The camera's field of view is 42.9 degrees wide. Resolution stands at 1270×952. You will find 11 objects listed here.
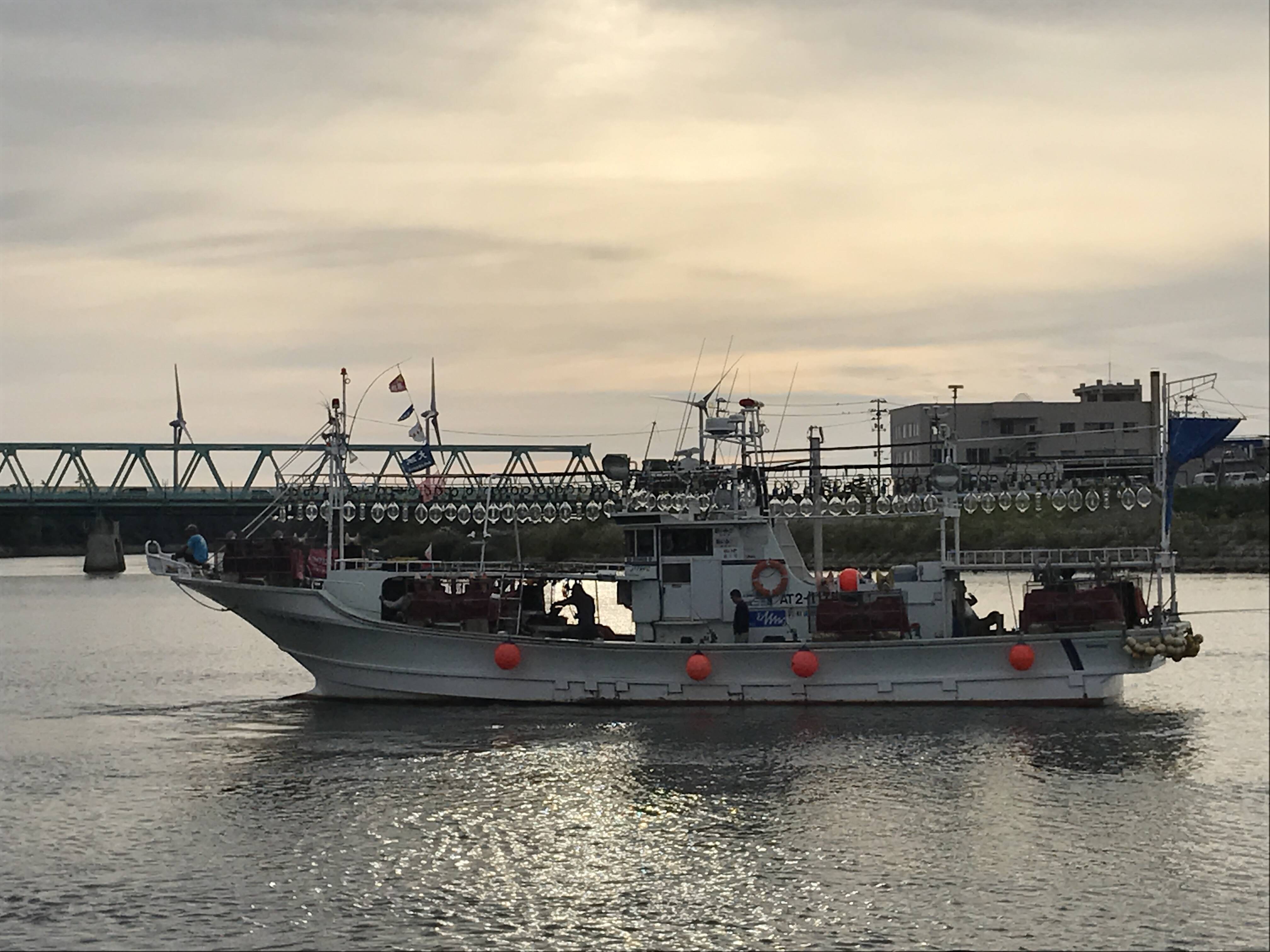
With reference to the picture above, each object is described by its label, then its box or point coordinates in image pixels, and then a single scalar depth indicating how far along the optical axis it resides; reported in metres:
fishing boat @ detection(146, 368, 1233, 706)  40.41
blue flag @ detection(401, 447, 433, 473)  45.47
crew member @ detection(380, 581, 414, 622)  42.31
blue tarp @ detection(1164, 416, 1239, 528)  35.78
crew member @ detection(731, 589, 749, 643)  41.00
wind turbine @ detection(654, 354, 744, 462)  42.59
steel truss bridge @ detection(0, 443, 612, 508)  47.00
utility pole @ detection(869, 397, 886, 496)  42.69
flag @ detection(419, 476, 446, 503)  45.34
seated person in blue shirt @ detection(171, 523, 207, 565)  44.09
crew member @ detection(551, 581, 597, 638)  42.09
